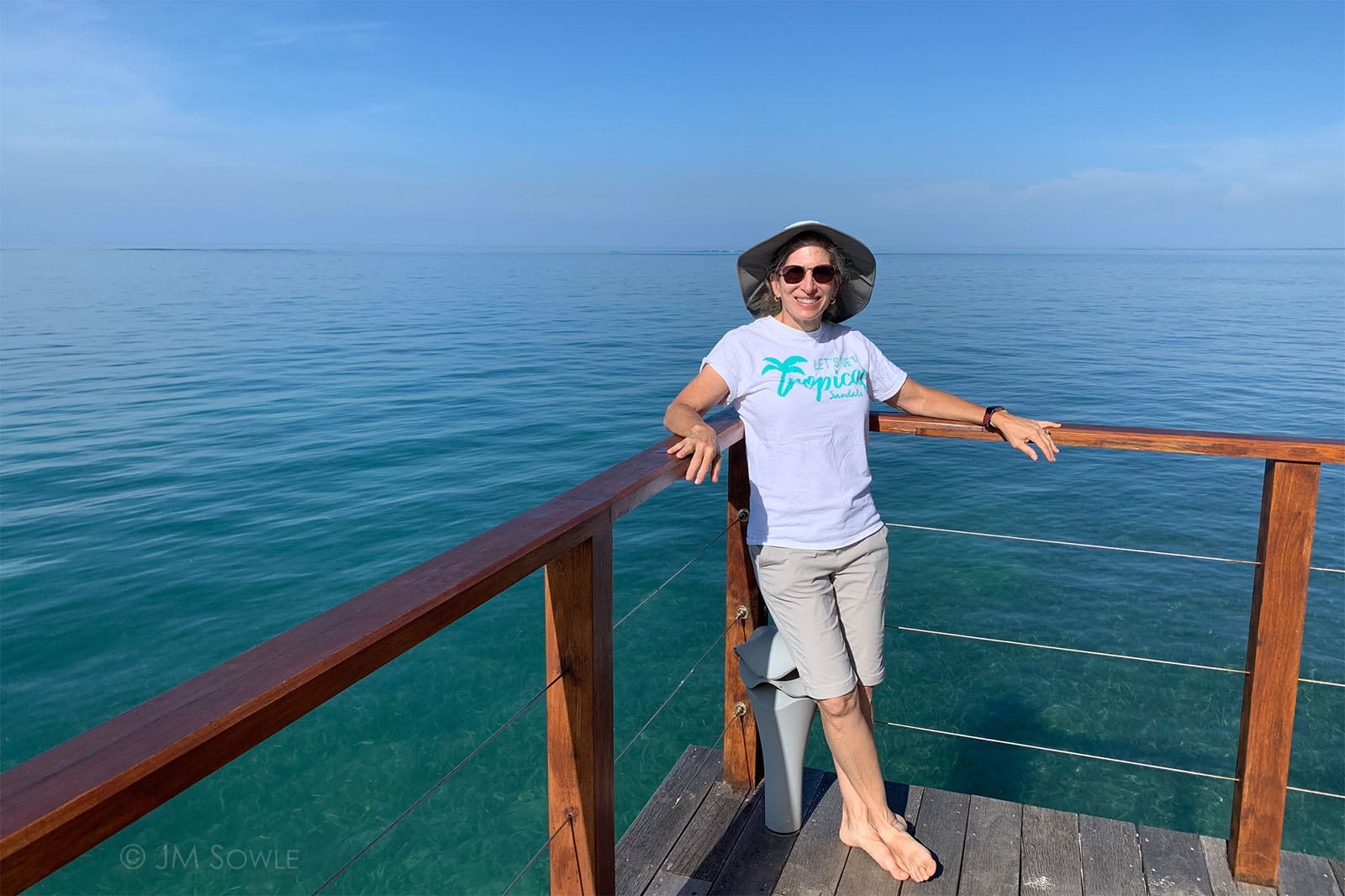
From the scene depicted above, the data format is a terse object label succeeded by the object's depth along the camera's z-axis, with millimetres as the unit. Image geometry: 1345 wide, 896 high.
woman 2047
